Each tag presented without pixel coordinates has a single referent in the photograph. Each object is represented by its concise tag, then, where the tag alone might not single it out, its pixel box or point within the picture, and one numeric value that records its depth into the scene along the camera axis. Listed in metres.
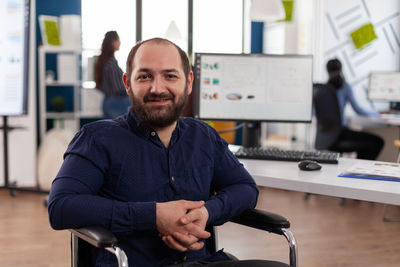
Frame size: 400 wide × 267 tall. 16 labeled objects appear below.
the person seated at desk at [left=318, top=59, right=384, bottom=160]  4.55
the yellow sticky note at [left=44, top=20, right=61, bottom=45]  5.21
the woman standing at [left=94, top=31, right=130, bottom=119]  4.44
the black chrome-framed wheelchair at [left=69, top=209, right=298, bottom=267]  1.29
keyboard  2.20
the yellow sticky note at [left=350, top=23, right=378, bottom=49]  5.91
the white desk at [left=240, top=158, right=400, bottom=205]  1.63
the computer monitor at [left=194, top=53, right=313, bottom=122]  2.56
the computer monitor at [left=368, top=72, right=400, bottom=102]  5.28
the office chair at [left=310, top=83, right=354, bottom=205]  4.43
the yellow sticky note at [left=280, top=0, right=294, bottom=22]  6.22
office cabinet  5.34
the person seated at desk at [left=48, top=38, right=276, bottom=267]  1.39
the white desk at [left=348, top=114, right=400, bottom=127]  4.49
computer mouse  2.01
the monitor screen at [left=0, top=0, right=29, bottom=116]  4.13
